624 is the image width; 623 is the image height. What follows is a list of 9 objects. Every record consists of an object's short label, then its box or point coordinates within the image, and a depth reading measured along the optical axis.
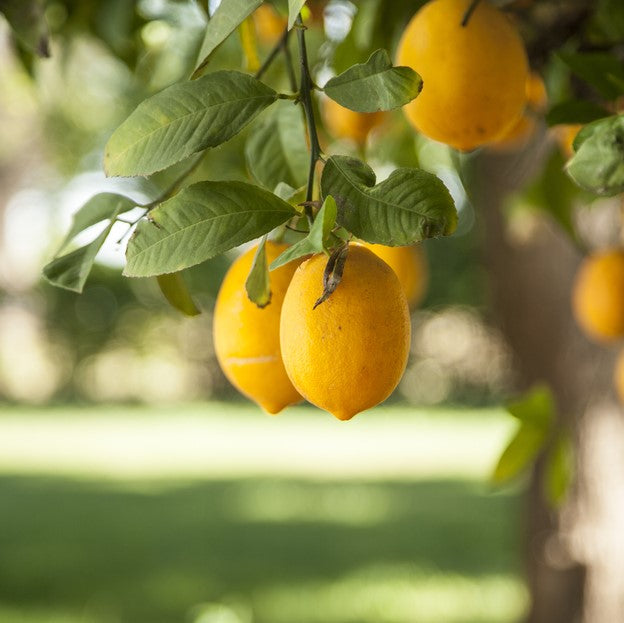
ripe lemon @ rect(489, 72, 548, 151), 1.10
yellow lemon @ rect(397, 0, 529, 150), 0.82
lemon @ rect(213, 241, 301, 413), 0.77
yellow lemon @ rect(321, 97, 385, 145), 1.08
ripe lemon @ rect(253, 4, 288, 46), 1.16
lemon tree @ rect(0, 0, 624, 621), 0.70
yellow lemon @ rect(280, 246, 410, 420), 0.70
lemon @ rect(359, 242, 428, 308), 0.91
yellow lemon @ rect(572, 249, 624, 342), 1.12
